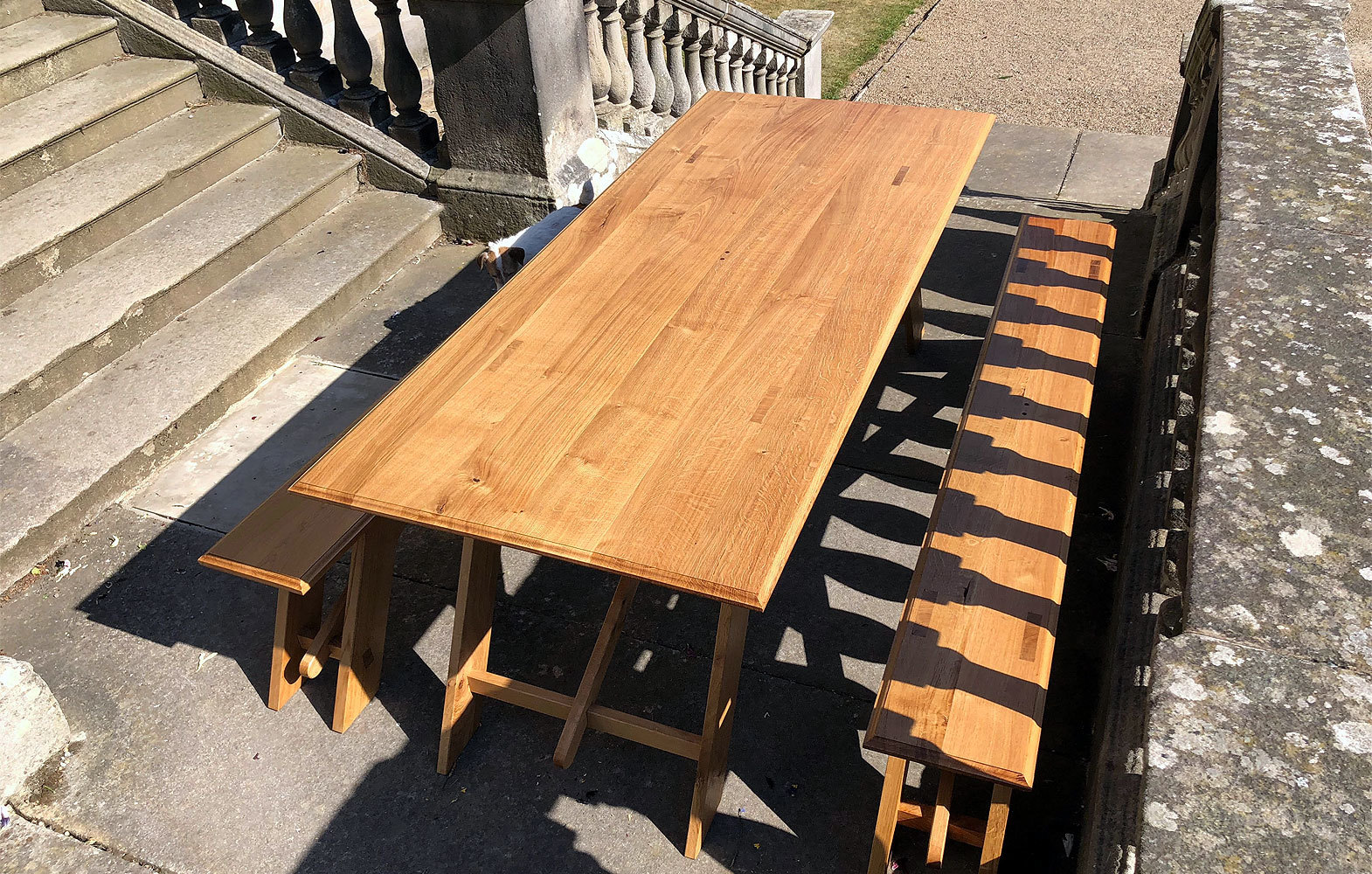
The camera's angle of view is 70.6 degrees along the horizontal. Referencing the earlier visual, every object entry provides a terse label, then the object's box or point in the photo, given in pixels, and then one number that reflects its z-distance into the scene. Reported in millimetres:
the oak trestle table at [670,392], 1852
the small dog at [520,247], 3586
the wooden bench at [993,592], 1965
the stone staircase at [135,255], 3447
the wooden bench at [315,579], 2510
